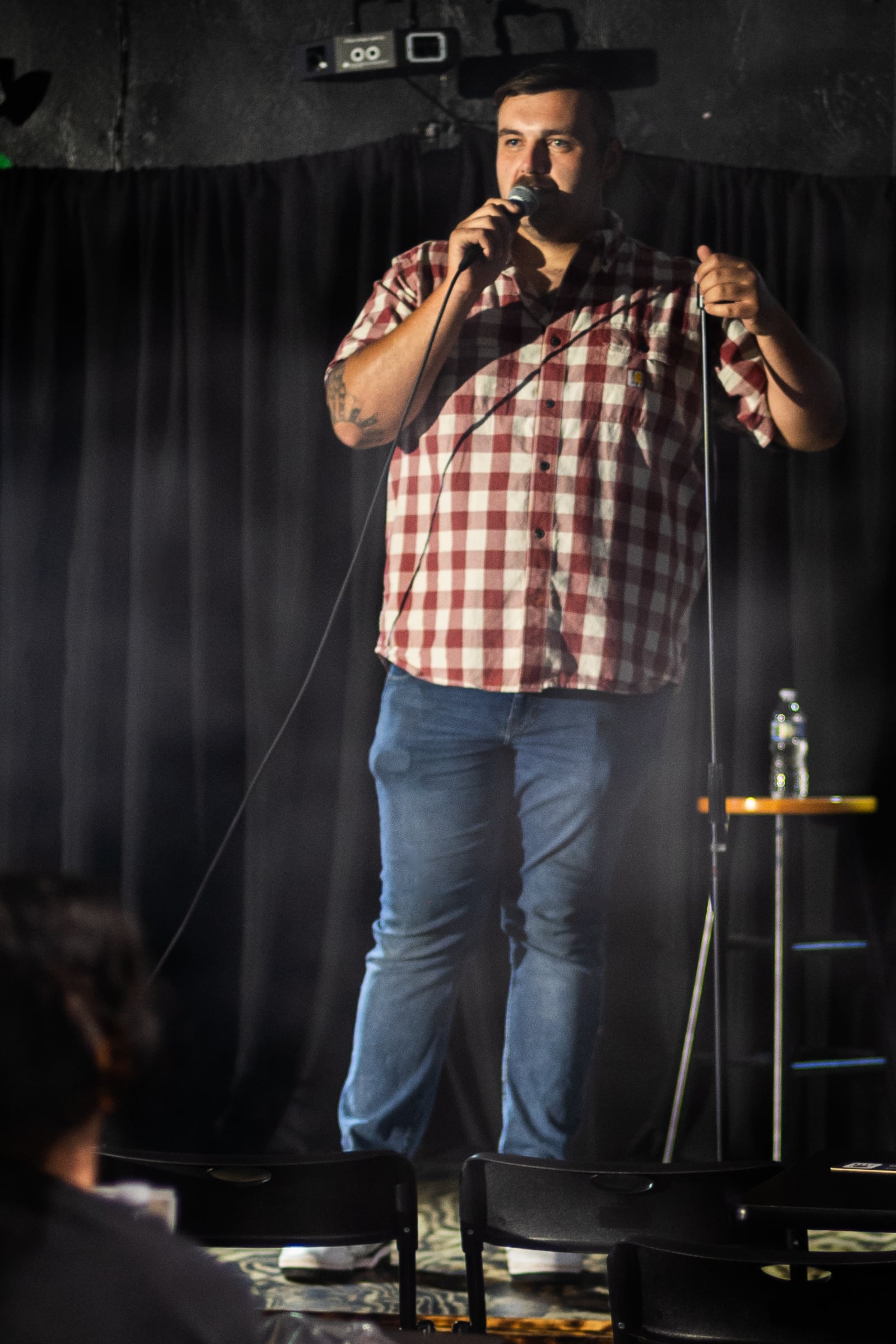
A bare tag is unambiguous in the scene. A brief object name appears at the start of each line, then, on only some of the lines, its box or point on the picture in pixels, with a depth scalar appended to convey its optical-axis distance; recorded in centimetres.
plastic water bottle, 718
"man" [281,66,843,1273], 652
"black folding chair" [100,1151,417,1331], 591
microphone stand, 626
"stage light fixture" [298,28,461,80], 726
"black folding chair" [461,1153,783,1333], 590
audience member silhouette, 314
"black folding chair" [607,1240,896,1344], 499
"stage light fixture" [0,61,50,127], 747
